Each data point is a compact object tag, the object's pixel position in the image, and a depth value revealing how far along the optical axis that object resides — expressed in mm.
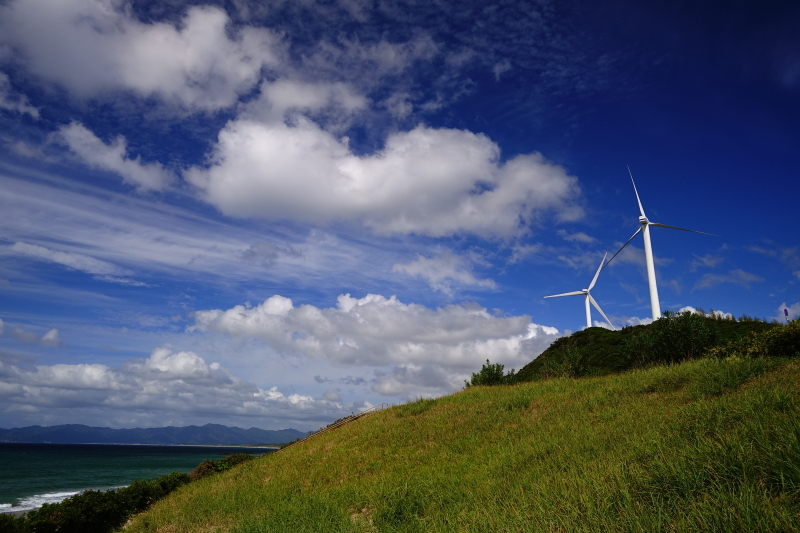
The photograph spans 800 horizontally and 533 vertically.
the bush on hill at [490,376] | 38438
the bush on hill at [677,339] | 34844
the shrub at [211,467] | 29000
